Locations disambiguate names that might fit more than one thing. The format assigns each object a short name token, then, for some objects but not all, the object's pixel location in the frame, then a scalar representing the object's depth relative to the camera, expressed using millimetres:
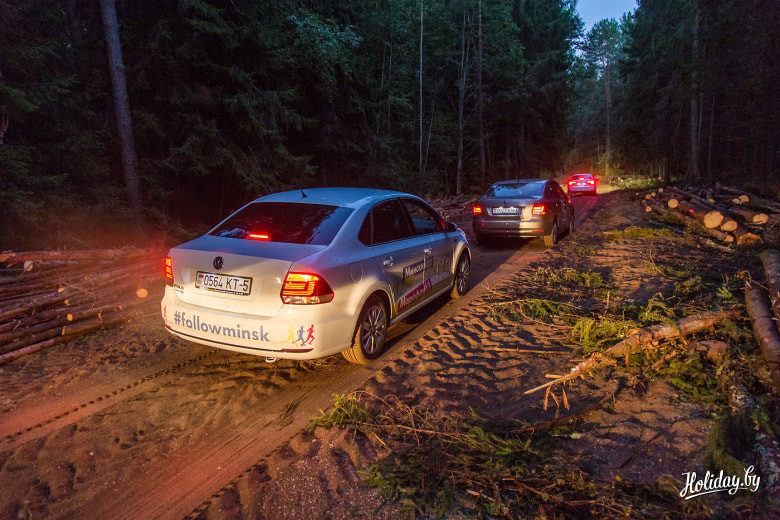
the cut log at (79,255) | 6492
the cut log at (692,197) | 14129
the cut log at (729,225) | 10133
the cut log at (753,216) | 10708
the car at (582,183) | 28578
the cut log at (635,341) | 4132
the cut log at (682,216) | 9917
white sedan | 3691
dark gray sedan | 10086
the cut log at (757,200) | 13459
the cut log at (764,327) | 3486
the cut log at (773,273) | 4348
